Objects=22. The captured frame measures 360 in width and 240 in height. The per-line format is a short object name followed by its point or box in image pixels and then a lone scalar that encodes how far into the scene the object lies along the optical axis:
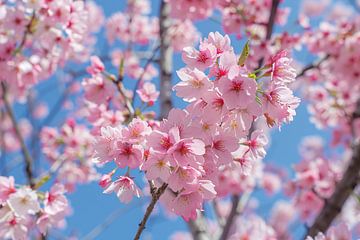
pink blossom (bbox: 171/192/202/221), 1.07
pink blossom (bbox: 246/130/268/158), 1.11
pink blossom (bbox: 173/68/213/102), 1.04
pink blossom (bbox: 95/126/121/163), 1.07
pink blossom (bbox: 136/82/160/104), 1.29
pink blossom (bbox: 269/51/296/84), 1.06
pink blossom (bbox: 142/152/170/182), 1.04
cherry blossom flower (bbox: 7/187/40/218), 1.21
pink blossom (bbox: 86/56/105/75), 1.33
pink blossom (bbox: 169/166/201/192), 1.04
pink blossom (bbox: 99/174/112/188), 1.10
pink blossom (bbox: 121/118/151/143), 1.07
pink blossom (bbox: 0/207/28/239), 1.22
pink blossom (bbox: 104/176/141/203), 1.08
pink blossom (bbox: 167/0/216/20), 1.80
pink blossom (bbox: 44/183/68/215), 1.28
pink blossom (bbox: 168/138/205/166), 1.03
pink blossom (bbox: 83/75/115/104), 1.38
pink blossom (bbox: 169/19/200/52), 2.16
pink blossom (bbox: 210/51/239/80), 1.04
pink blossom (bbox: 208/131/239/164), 1.05
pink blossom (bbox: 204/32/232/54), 1.07
